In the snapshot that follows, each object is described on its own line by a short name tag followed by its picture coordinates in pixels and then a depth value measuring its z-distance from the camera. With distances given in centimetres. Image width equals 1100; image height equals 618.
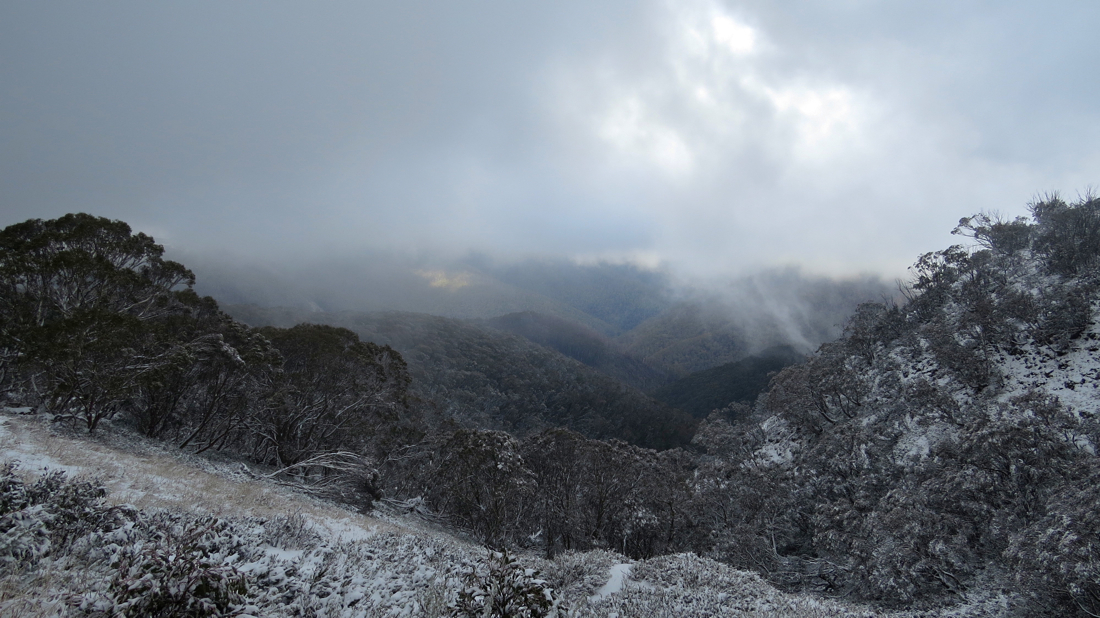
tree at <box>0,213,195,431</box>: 1512
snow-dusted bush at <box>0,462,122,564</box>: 523
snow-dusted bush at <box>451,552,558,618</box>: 543
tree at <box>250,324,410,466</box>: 2331
